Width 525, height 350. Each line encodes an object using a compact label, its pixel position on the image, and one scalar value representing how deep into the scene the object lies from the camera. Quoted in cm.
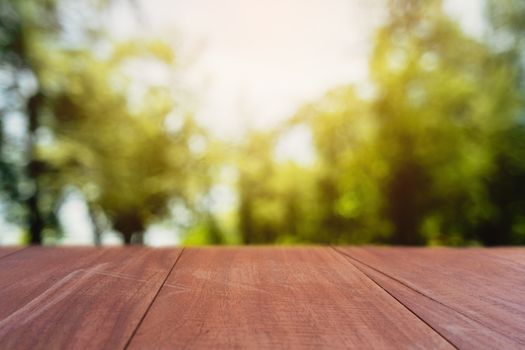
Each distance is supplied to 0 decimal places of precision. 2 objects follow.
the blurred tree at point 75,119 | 1012
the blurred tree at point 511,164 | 1073
